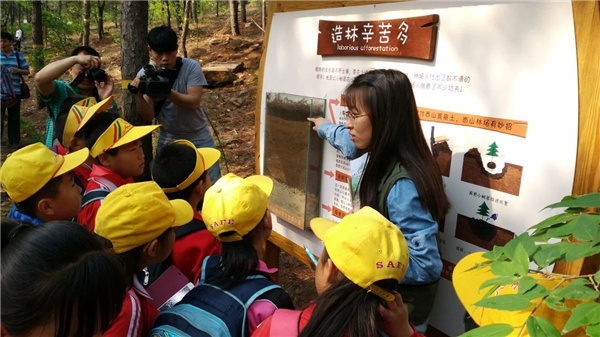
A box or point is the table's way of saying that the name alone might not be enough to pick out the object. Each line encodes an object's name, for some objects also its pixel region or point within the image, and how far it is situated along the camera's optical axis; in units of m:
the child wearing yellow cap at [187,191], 2.09
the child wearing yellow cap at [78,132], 2.73
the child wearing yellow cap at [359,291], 1.19
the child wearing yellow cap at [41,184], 1.95
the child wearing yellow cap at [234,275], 1.51
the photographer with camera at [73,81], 3.37
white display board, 1.62
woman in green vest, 1.77
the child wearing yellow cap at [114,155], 2.37
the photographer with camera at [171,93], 3.22
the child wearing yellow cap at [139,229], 1.63
